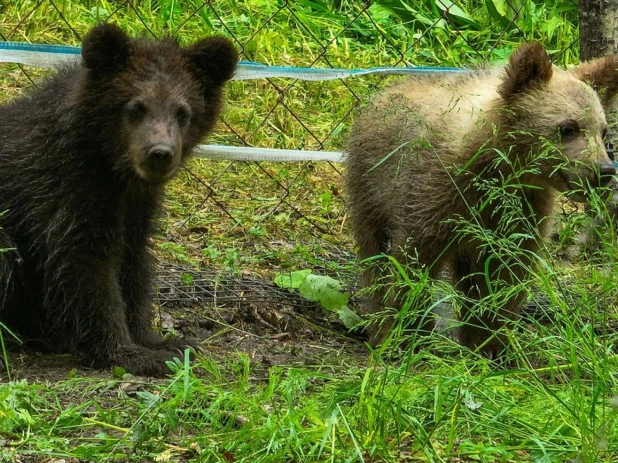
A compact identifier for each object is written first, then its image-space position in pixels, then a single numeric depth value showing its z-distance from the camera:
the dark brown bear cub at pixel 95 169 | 9.21
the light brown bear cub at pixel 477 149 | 10.34
